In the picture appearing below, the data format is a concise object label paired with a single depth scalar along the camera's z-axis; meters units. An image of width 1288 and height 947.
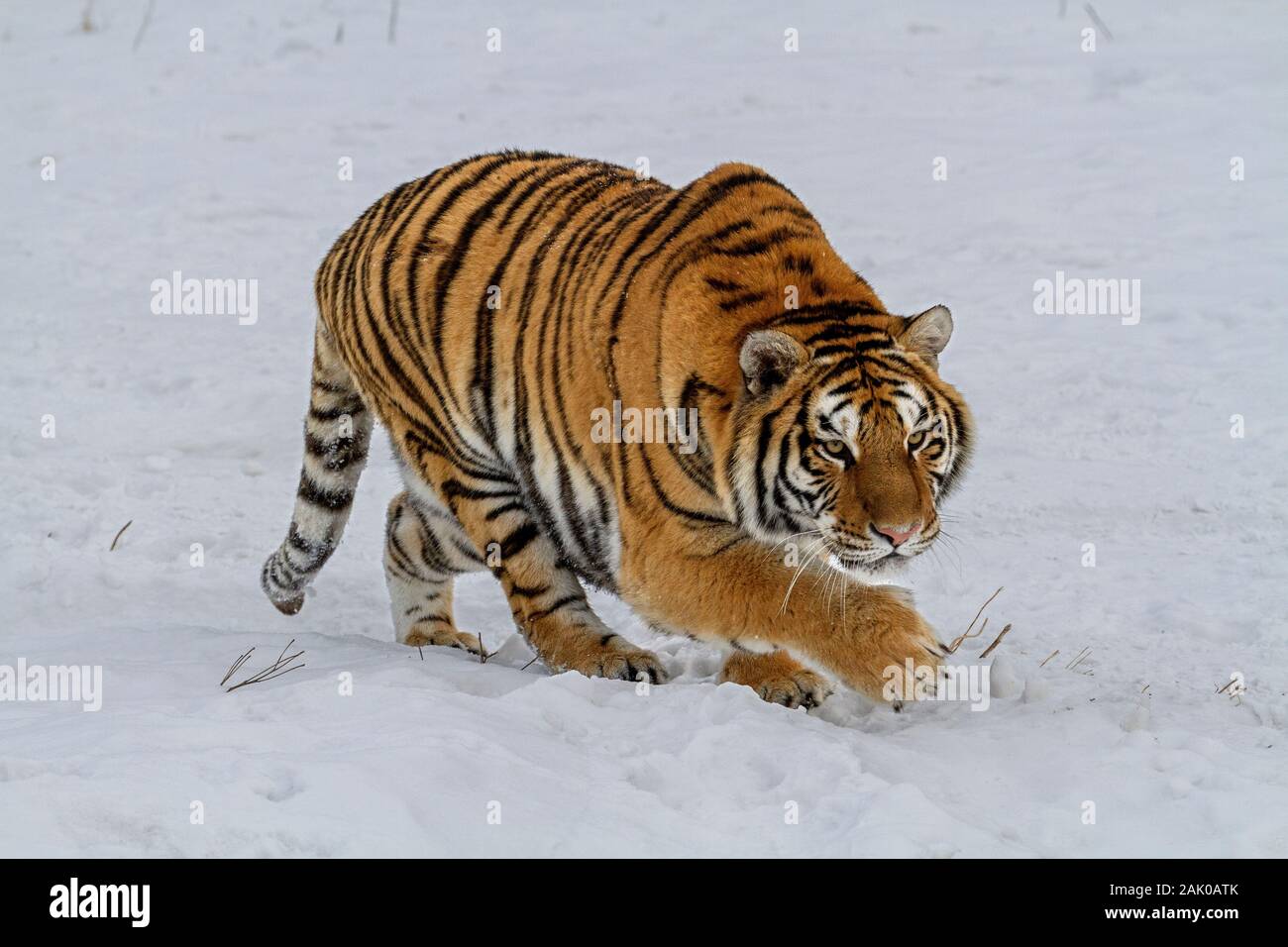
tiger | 7.53
